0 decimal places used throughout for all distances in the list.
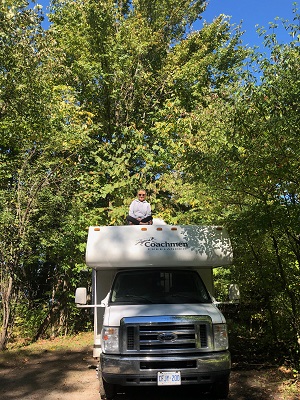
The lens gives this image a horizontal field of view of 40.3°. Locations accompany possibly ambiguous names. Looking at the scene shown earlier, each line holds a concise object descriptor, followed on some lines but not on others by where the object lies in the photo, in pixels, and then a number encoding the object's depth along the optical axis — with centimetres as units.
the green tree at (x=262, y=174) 563
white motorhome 522
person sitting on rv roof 809
